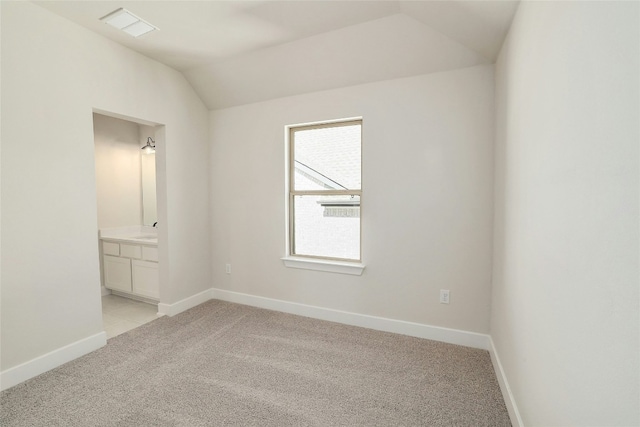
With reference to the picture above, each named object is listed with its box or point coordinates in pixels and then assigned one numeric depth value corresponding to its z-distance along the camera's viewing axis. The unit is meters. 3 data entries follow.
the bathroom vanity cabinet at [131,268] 3.42
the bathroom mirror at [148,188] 4.29
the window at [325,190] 2.98
